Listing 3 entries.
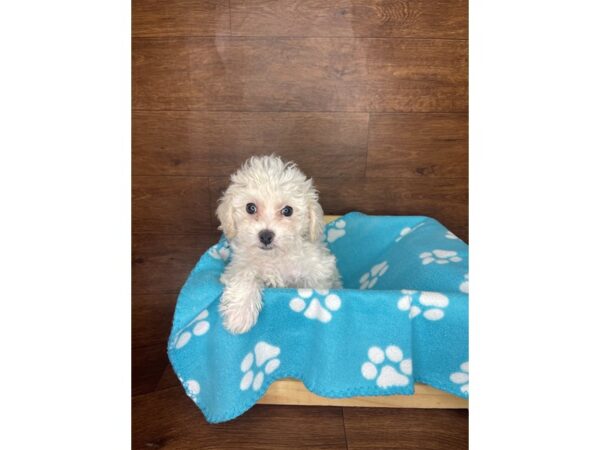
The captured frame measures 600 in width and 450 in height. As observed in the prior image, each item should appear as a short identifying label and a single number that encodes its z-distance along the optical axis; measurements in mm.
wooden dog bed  436
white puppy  491
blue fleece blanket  404
